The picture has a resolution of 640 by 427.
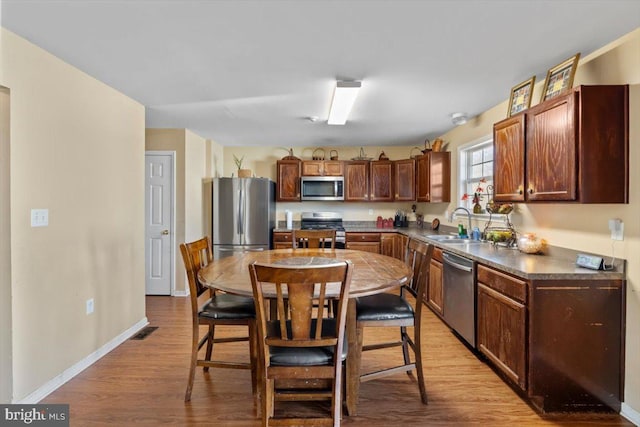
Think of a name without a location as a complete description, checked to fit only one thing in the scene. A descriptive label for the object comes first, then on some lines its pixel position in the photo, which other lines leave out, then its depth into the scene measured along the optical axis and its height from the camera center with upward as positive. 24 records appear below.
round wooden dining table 1.85 -0.38
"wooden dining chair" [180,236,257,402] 2.19 -0.64
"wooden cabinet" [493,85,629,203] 2.07 +0.40
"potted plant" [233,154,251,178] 5.38 +0.59
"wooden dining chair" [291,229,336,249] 3.40 -0.22
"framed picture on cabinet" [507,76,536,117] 2.69 +0.91
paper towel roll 5.89 -0.14
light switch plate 2.22 -0.03
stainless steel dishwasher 2.82 -0.72
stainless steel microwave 5.63 +0.38
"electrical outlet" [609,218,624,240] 2.10 -0.10
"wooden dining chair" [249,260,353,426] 1.56 -0.59
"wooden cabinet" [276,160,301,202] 5.70 +0.53
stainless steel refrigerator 5.12 -0.05
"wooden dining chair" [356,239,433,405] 2.15 -0.63
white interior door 4.63 +0.00
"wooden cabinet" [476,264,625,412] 2.08 -0.78
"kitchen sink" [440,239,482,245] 3.54 -0.31
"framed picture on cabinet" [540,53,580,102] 2.25 +0.90
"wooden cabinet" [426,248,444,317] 3.60 -0.78
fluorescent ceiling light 2.82 +0.99
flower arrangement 3.80 +0.18
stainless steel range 5.88 -0.14
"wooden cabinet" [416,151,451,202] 4.84 +0.49
